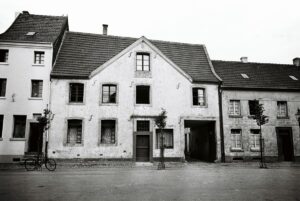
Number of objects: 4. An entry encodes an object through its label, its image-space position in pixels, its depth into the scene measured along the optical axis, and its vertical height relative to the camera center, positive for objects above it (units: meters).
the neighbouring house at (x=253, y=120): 22.70 +1.81
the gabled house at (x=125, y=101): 20.25 +2.88
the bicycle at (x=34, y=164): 16.05 -1.83
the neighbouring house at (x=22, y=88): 19.70 +3.83
